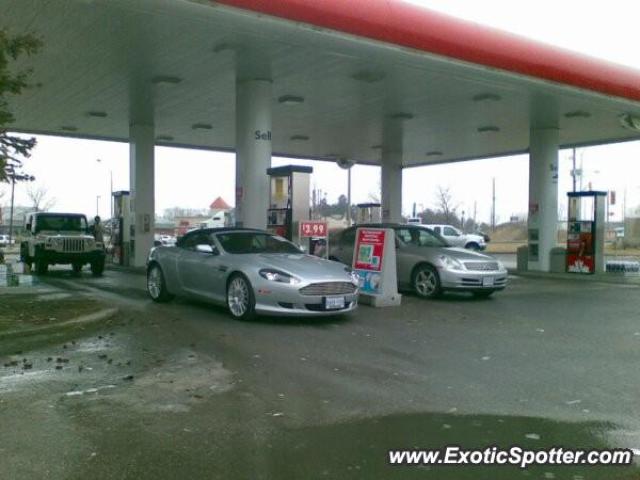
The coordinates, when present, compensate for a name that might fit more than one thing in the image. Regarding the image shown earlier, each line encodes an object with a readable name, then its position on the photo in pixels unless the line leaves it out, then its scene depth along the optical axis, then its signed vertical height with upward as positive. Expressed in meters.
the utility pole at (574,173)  47.36 +3.69
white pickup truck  34.39 -1.09
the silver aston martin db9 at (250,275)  8.75 -0.88
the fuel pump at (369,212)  26.28 +0.32
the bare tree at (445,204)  71.38 +1.85
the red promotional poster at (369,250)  11.20 -0.58
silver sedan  11.90 -0.94
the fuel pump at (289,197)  14.42 +0.53
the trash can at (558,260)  19.70 -1.32
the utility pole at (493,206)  78.97 +1.77
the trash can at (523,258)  20.89 -1.33
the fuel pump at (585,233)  18.33 -0.40
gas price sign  12.62 -0.21
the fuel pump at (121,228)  21.86 -0.37
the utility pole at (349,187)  36.56 +1.97
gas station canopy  10.73 +3.49
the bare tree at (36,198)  66.22 +2.19
